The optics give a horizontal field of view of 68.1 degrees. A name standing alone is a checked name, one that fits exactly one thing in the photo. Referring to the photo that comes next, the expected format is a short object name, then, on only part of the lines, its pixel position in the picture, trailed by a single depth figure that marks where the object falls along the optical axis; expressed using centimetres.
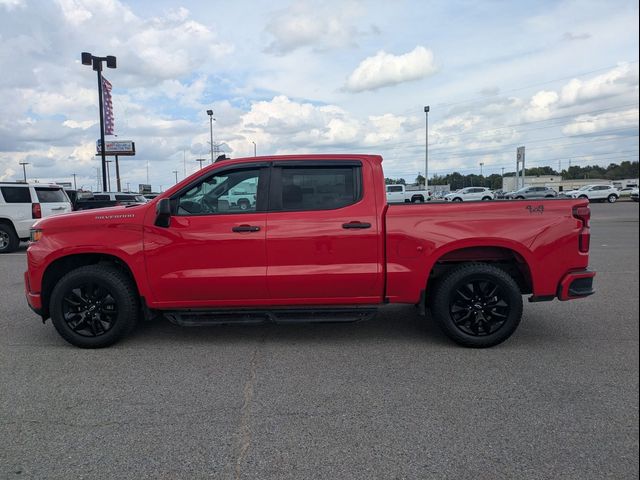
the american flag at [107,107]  2376
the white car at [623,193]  3745
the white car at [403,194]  3647
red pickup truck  455
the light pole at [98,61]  2133
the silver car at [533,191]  3810
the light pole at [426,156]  4866
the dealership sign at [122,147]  6869
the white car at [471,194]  4365
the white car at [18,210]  1227
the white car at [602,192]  4047
